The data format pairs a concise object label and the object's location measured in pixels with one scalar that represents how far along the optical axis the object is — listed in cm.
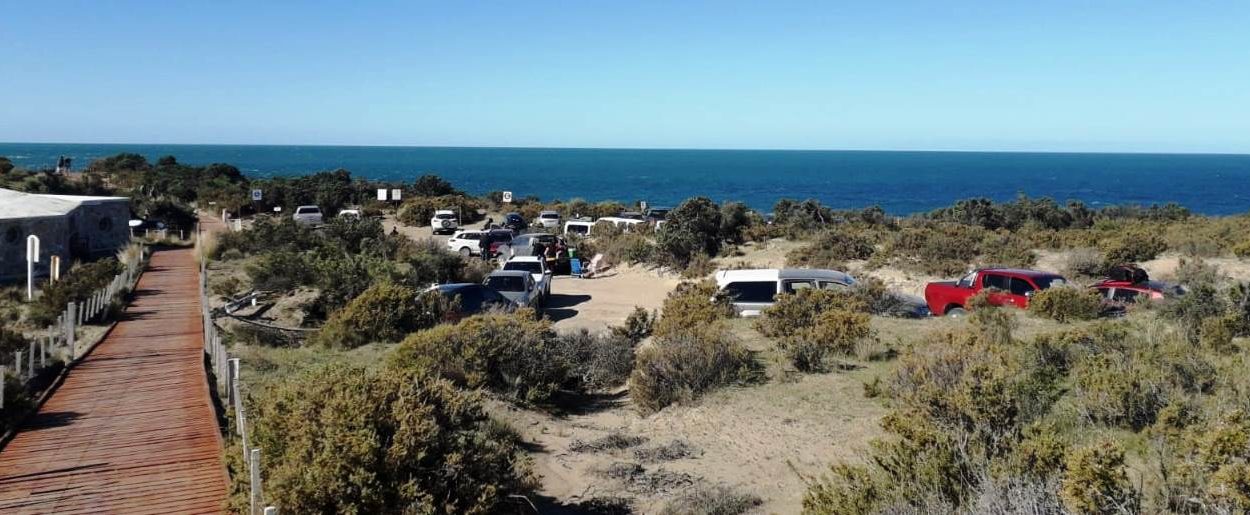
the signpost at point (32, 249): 1787
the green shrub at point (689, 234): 2975
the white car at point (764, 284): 1781
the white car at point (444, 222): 4028
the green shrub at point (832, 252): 2648
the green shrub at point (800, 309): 1480
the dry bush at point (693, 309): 1489
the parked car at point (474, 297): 1832
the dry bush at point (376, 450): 602
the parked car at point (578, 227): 3750
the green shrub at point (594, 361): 1318
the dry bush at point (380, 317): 1605
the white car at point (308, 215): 3997
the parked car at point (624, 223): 3732
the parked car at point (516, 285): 2056
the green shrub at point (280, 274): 2125
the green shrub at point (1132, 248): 2441
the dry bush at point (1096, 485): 526
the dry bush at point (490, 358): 1180
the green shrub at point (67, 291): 1784
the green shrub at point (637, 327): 1627
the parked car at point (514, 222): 3931
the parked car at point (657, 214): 4418
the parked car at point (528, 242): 3039
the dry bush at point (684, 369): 1158
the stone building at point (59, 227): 2419
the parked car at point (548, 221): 4021
